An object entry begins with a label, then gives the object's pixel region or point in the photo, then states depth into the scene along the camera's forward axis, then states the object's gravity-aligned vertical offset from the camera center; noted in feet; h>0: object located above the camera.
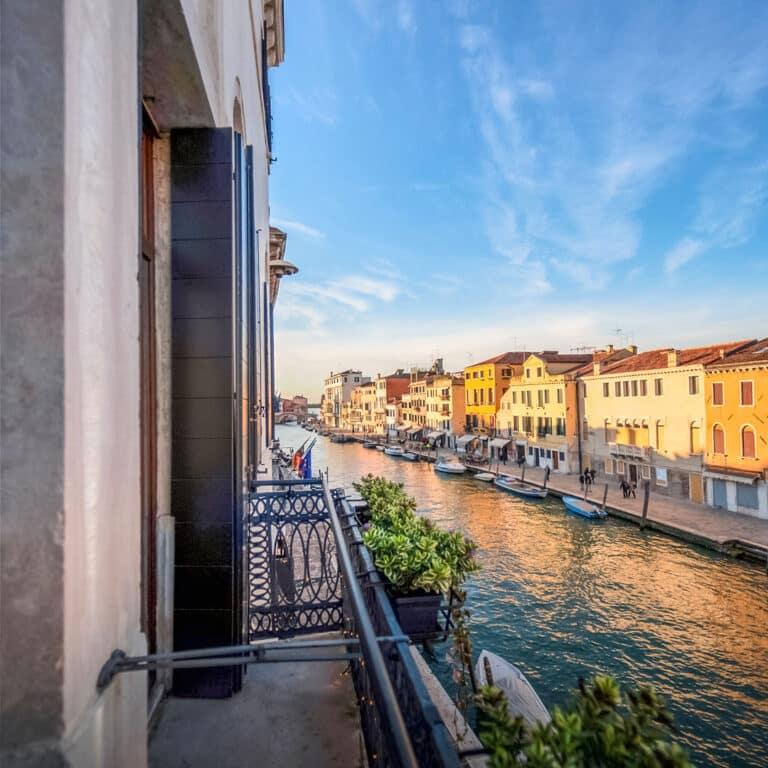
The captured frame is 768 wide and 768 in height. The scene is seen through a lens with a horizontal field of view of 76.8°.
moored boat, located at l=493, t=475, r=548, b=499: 97.35 -18.72
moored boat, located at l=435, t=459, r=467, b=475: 133.18 -18.71
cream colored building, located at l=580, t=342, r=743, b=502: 83.41 -4.23
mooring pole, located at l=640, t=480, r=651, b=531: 73.92 -17.79
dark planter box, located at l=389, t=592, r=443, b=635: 8.40 -3.67
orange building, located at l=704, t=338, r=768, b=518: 70.95 -5.55
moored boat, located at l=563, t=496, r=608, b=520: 80.59 -18.90
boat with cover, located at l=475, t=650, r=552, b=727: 27.53 -17.57
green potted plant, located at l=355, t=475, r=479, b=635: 8.39 -2.94
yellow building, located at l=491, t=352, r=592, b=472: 114.42 -3.77
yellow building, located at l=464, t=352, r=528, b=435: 151.66 +4.50
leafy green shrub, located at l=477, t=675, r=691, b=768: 3.50 -2.62
